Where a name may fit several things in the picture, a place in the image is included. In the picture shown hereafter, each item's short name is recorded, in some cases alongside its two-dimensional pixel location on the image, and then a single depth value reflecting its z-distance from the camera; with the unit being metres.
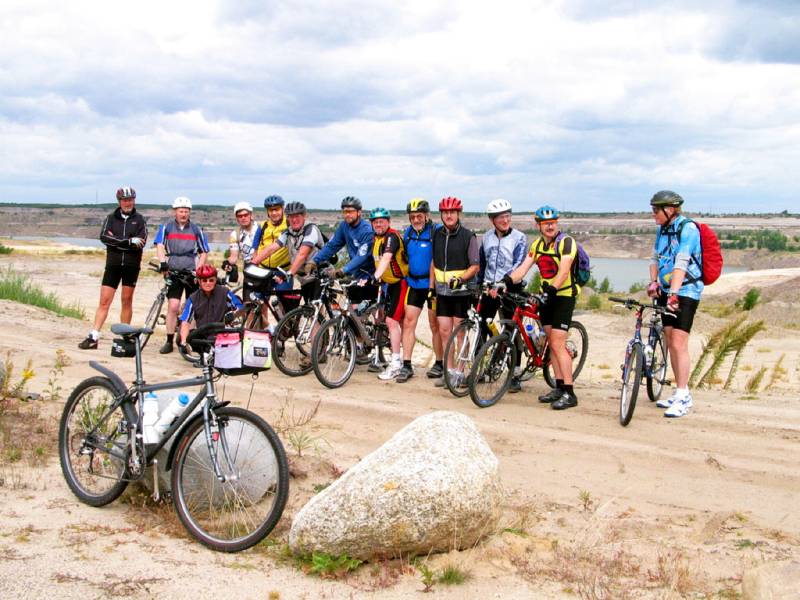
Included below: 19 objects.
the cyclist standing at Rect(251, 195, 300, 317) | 10.33
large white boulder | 4.55
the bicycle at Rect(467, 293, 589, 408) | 8.58
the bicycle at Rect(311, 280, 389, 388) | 9.21
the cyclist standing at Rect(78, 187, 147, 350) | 10.80
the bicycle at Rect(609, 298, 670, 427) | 7.98
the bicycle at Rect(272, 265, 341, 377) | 9.61
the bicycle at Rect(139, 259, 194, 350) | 10.76
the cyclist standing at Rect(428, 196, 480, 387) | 9.12
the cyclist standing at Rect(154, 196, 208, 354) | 10.86
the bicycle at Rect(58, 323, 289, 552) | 4.71
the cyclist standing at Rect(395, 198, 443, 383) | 9.45
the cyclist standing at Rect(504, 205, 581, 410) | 8.38
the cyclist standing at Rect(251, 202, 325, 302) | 10.00
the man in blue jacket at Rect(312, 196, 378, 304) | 9.85
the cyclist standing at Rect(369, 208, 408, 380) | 9.51
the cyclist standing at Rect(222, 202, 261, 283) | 10.84
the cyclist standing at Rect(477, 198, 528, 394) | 9.02
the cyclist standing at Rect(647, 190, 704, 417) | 8.01
